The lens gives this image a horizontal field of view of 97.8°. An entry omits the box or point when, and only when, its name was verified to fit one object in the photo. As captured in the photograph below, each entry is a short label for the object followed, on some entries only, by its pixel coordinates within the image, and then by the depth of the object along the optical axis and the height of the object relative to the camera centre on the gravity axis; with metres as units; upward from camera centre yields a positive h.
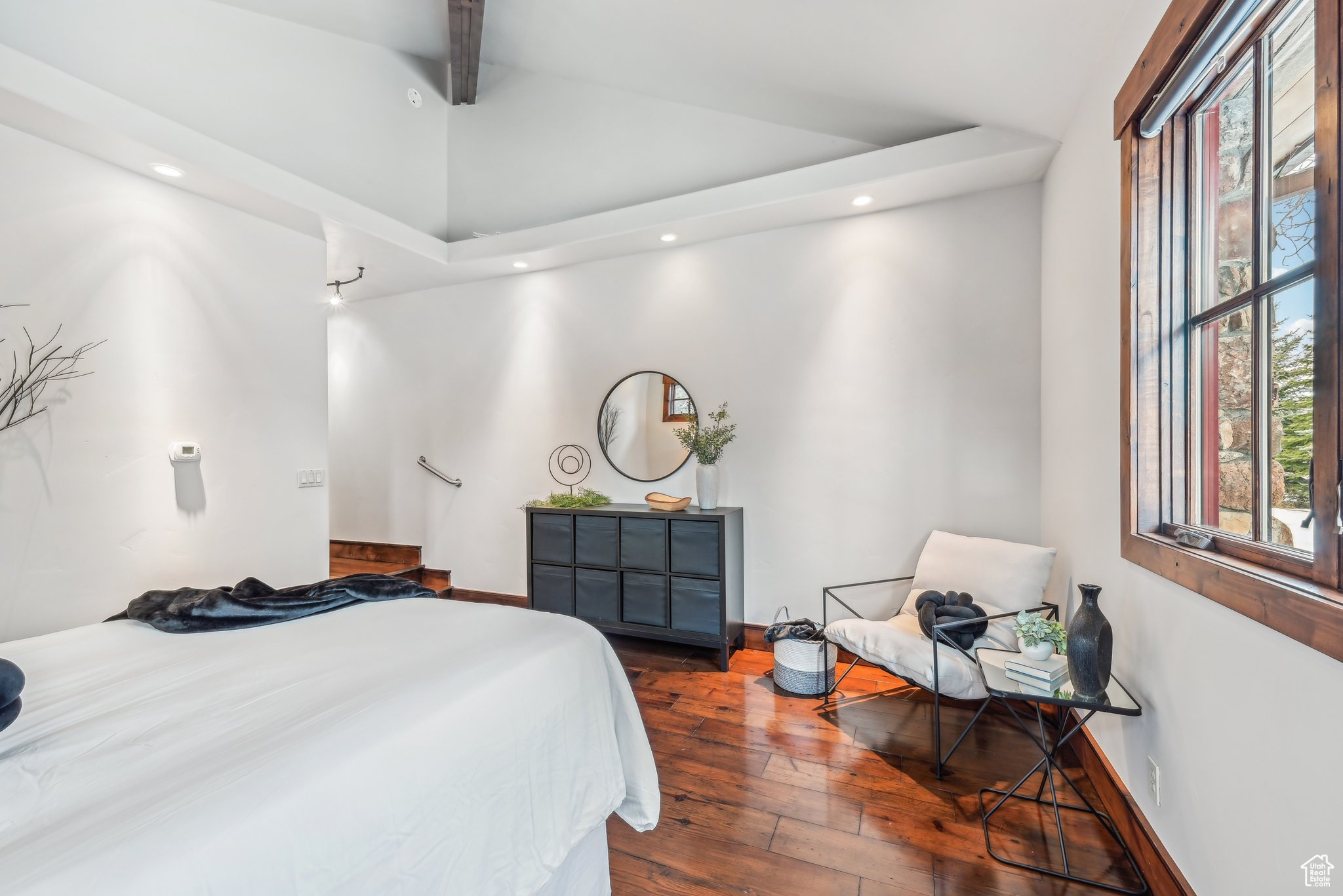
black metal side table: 1.60 -0.74
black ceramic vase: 1.66 -0.59
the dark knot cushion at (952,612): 2.26 -0.67
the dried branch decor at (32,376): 2.26 +0.28
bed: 0.78 -0.52
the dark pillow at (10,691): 1.04 -0.44
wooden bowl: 3.37 -0.33
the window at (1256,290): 1.13 +0.34
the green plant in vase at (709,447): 3.36 -0.01
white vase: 3.36 -0.23
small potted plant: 1.82 -0.61
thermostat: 2.74 -0.03
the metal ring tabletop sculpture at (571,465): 3.97 -0.13
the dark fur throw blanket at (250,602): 1.73 -0.50
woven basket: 2.78 -1.06
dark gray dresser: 3.17 -0.72
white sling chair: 2.17 -0.71
